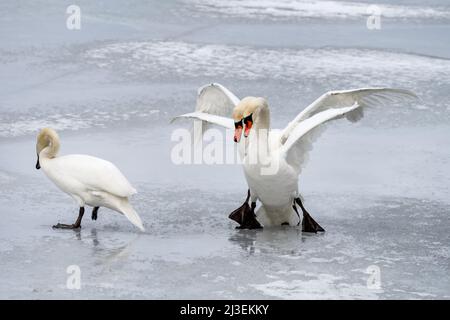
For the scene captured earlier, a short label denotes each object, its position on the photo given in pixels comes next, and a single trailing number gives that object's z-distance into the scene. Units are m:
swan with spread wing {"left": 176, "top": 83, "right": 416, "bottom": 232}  15.89
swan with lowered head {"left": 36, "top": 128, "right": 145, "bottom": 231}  15.78
